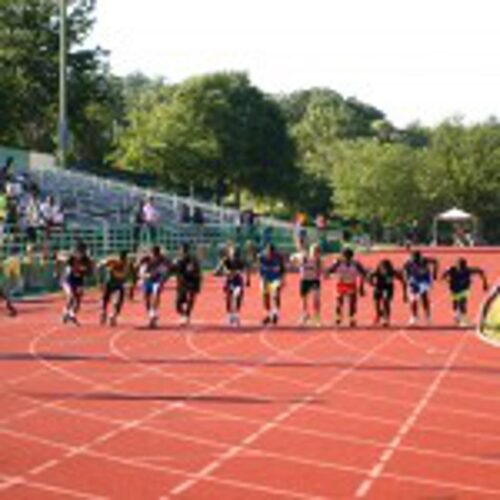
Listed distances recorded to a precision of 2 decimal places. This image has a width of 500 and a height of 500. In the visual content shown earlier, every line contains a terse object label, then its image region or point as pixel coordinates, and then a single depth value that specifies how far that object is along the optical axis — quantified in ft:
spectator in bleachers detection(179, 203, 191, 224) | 136.21
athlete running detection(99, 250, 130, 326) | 74.28
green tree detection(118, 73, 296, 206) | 209.15
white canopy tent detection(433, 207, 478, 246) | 225.15
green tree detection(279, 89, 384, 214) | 268.70
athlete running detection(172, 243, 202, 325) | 75.51
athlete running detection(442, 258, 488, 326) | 77.30
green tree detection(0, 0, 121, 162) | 186.19
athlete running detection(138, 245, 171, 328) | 75.51
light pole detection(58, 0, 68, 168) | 141.61
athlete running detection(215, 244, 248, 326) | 75.25
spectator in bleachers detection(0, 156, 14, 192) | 110.63
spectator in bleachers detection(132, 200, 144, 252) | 115.34
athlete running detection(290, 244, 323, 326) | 76.48
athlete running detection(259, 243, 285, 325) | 75.97
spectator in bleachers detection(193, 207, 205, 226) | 132.49
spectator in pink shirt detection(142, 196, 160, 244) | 115.28
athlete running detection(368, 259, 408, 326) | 76.54
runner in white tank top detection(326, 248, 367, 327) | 75.82
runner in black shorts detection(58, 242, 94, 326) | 75.00
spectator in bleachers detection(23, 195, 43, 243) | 99.66
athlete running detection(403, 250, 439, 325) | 77.71
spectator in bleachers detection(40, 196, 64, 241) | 101.86
